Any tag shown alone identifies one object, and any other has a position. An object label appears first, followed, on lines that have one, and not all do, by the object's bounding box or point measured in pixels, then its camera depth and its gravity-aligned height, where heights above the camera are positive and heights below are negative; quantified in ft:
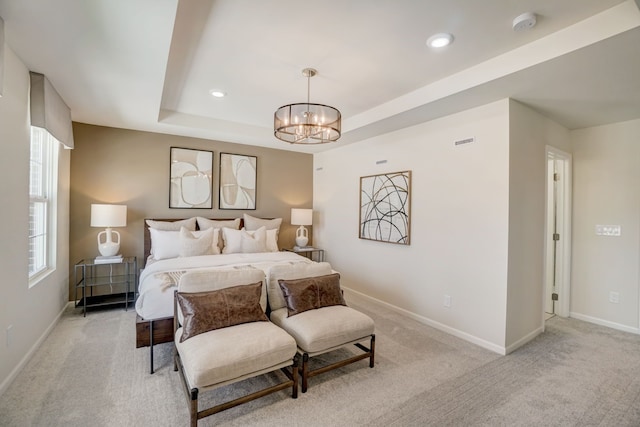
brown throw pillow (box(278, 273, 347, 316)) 8.38 -2.42
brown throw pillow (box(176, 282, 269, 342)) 6.95 -2.46
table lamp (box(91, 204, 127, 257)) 12.17 -0.51
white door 12.59 -0.95
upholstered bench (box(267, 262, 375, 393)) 7.41 -2.91
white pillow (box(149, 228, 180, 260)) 12.70 -1.58
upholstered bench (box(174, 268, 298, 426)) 5.93 -2.91
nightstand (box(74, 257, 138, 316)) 12.47 -3.35
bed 8.27 -2.04
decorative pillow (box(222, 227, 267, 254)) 14.20 -1.56
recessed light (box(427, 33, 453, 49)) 7.11 +4.29
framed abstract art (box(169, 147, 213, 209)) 14.87 +1.58
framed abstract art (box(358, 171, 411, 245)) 12.69 +0.23
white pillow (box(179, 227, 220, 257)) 12.84 -1.49
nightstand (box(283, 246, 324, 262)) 17.02 -2.56
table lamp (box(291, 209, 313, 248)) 17.03 -0.48
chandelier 8.16 +2.58
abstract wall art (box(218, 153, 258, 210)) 16.11 +1.60
